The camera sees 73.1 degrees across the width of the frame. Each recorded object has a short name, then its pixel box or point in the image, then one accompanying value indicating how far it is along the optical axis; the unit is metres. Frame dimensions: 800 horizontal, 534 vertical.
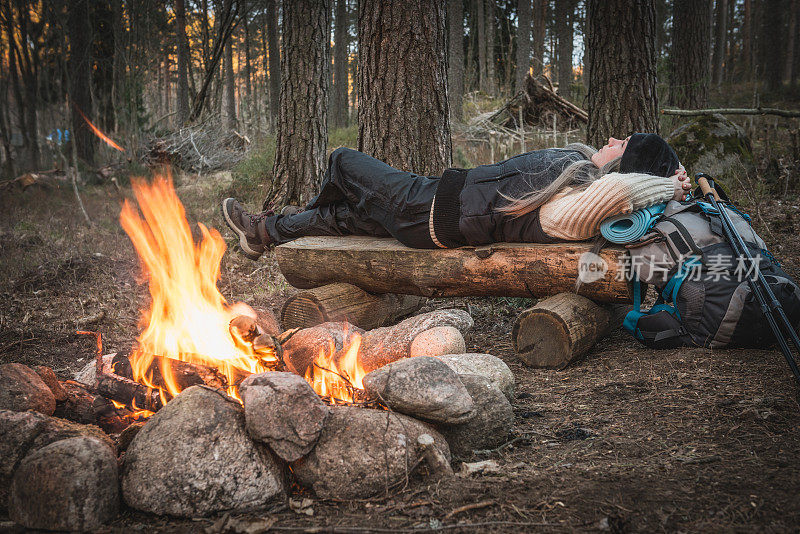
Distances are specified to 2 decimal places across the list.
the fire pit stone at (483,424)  2.52
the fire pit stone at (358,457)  2.16
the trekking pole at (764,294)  2.80
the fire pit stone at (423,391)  2.37
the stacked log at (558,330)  3.51
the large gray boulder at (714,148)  7.70
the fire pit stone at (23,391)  2.44
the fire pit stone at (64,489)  1.93
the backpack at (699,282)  3.18
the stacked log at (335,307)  4.27
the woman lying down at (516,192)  3.49
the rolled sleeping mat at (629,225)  3.42
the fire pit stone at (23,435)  2.13
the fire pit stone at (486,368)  2.89
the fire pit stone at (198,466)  2.06
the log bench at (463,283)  3.57
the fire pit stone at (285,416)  2.15
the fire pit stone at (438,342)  3.42
